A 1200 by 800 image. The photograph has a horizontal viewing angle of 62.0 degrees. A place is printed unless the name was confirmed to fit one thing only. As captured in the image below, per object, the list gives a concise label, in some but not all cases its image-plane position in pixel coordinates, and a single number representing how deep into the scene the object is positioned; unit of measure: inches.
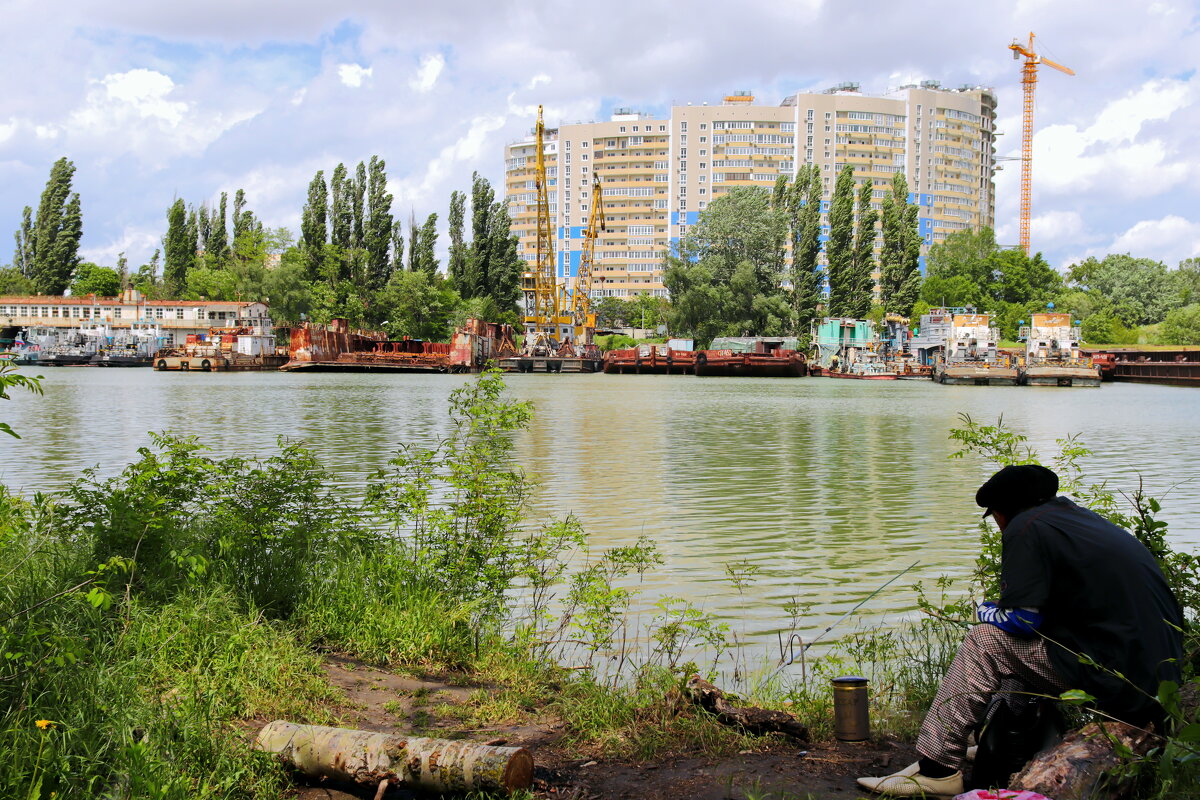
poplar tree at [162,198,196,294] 4005.9
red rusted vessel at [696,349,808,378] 3058.6
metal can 189.3
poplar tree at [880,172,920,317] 3612.2
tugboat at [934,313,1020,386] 2620.6
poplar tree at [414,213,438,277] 4114.2
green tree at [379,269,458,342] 3663.9
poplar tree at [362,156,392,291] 3595.0
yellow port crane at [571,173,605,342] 3929.6
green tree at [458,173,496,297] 3818.9
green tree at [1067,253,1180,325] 4114.2
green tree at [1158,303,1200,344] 3415.4
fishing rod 247.8
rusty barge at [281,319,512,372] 3110.2
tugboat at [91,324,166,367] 3501.5
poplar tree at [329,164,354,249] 3597.4
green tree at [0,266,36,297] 4050.2
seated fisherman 146.0
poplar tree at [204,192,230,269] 4042.8
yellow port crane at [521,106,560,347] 3747.5
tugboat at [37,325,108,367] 3398.1
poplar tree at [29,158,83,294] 3634.4
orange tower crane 6392.7
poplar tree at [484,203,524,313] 3811.5
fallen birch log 155.8
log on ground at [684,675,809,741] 189.8
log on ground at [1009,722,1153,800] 141.6
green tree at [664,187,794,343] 3358.8
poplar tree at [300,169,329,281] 3580.2
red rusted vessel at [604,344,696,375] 3309.5
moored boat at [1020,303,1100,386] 2524.6
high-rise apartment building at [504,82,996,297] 5708.7
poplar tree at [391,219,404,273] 3708.2
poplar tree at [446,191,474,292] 4151.1
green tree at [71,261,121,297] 4128.9
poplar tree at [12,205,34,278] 4104.3
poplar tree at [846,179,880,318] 3494.1
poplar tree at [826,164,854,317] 3499.0
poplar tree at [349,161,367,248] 3604.8
